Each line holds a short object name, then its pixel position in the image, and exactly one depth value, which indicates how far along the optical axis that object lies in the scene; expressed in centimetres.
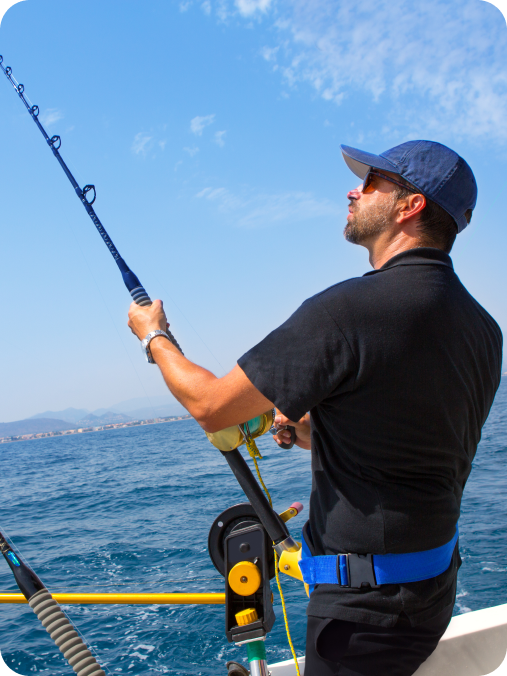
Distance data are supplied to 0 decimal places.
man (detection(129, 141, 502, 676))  106
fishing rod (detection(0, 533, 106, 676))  107
